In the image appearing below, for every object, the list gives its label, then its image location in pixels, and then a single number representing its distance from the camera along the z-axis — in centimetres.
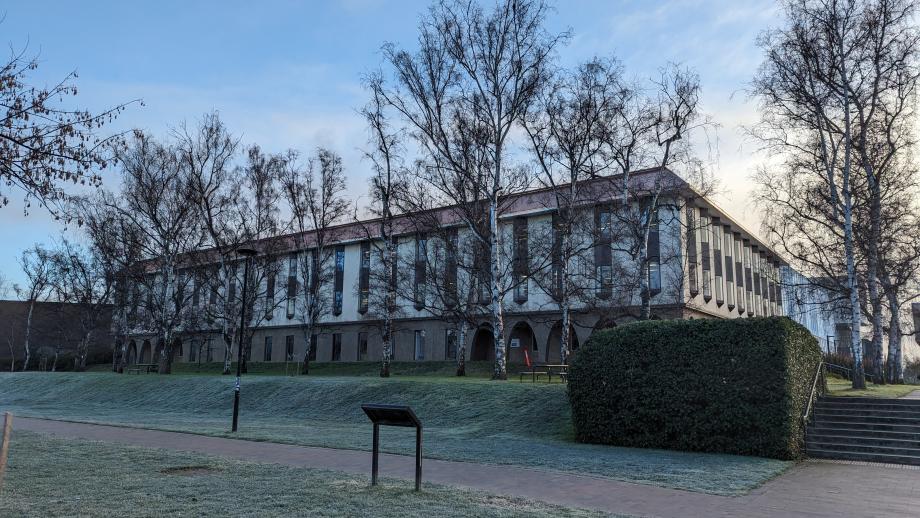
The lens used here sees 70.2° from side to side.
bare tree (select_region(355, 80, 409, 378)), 3241
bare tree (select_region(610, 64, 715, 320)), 2677
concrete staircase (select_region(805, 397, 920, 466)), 1464
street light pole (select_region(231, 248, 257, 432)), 1734
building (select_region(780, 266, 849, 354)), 5791
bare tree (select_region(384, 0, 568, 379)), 2822
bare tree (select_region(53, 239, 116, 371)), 5601
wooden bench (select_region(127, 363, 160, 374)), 4593
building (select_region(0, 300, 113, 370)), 6625
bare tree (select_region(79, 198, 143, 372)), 4156
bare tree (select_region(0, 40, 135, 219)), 857
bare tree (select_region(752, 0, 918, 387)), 2502
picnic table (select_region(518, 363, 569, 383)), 2592
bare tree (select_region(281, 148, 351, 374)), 4216
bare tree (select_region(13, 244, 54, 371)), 6238
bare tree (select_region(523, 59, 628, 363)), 2802
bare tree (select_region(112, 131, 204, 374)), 3969
